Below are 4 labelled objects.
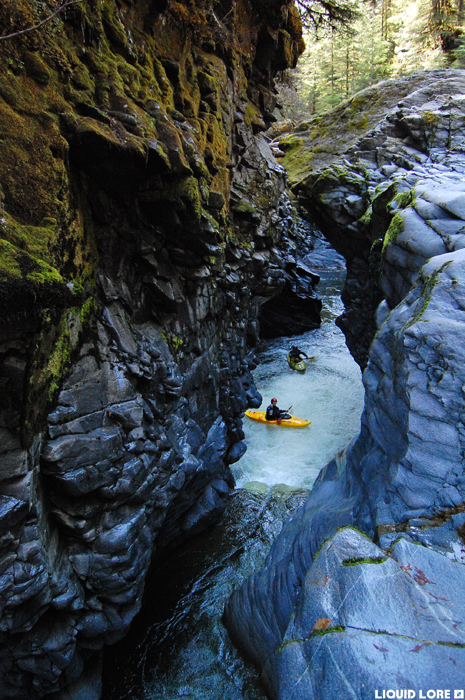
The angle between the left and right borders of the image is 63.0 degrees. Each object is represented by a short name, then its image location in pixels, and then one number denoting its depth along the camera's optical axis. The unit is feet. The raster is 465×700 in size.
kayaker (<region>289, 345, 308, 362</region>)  66.33
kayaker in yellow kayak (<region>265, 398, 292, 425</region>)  50.16
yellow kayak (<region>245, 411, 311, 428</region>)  49.96
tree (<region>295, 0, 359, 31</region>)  38.96
